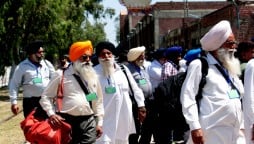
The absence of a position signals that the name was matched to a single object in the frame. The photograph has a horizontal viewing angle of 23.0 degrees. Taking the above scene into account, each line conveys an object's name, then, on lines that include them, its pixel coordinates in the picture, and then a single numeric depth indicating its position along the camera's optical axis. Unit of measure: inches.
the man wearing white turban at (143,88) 432.8
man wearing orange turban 306.2
